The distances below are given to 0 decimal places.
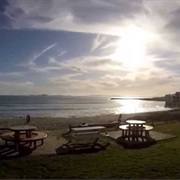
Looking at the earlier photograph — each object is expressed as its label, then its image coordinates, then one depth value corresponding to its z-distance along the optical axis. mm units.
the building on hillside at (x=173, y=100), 79445
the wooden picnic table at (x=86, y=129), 8989
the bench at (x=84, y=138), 8712
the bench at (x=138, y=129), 9925
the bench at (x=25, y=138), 7892
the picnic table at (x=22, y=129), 8101
